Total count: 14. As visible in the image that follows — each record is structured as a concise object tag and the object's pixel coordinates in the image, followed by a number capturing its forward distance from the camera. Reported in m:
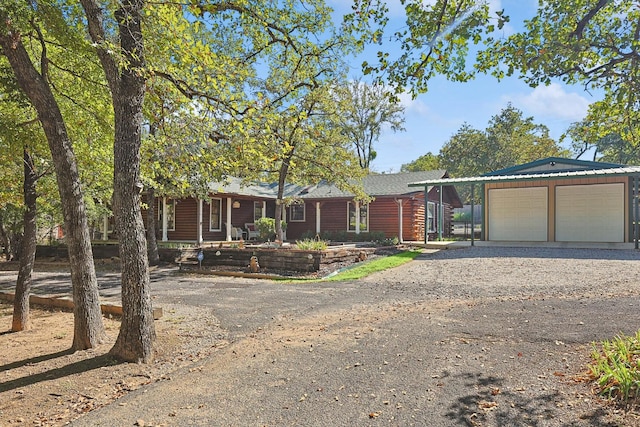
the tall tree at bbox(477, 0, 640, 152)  4.36
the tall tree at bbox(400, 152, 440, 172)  51.69
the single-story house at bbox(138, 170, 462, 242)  20.56
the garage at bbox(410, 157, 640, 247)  16.94
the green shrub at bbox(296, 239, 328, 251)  13.70
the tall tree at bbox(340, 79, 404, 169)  40.91
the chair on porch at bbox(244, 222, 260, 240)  22.25
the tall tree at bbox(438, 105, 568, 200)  35.81
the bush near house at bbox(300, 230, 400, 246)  20.20
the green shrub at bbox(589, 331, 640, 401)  3.37
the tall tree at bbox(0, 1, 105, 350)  5.07
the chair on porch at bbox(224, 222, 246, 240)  21.44
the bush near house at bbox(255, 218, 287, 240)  20.08
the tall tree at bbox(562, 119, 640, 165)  36.15
